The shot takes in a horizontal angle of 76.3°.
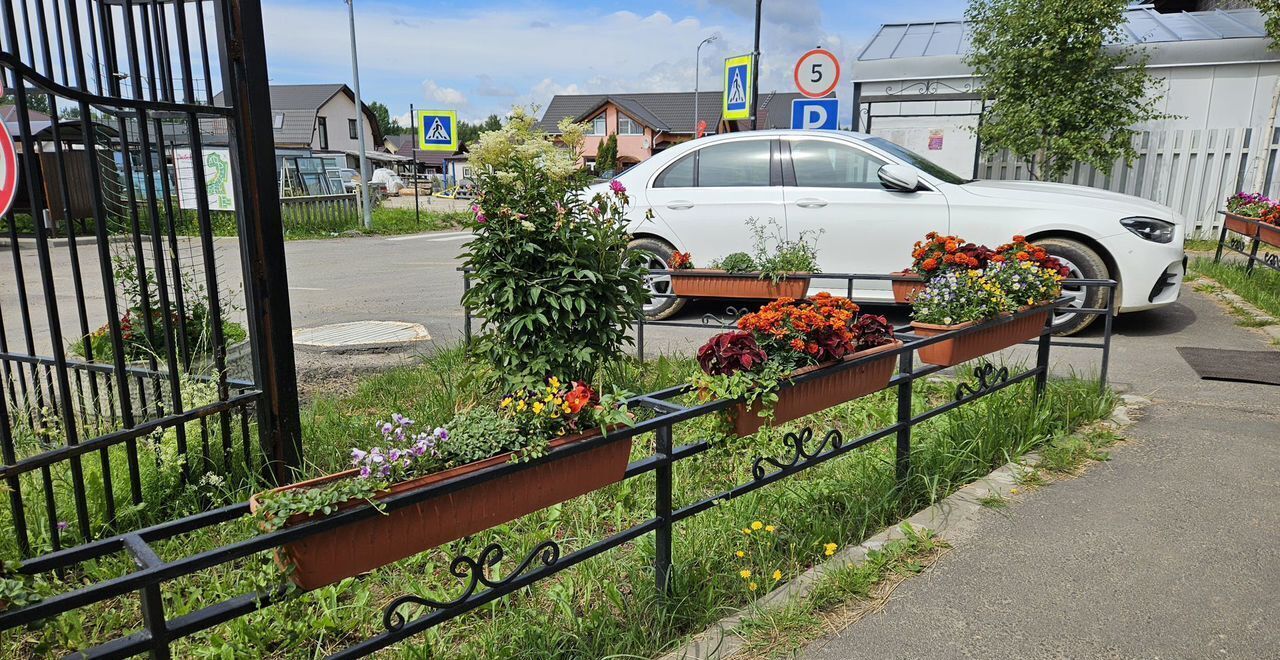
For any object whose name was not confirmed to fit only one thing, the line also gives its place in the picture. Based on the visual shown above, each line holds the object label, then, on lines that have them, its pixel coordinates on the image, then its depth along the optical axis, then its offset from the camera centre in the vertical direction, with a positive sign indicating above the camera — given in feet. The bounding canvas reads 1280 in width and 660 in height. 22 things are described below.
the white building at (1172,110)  40.96 +3.98
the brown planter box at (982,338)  12.59 -2.48
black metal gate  8.45 -1.21
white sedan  20.98 -0.73
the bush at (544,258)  10.24 -0.99
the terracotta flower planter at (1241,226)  27.60 -1.34
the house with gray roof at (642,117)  204.23 +16.90
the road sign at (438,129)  57.11 +3.52
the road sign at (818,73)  32.48 +4.36
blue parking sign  33.45 +2.85
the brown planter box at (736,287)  20.01 -2.54
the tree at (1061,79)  36.09 +4.82
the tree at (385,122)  367.25 +26.60
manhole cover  20.75 -4.18
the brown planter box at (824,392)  9.25 -2.57
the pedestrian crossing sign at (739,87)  39.93 +4.67
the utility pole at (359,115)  60.18 +4.79
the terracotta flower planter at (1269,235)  25.29 -1.48
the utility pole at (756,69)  43.09 +6.24
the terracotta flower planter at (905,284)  17.25 -2.17
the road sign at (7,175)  7.70 +0.00
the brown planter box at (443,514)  6.05 -2.73
